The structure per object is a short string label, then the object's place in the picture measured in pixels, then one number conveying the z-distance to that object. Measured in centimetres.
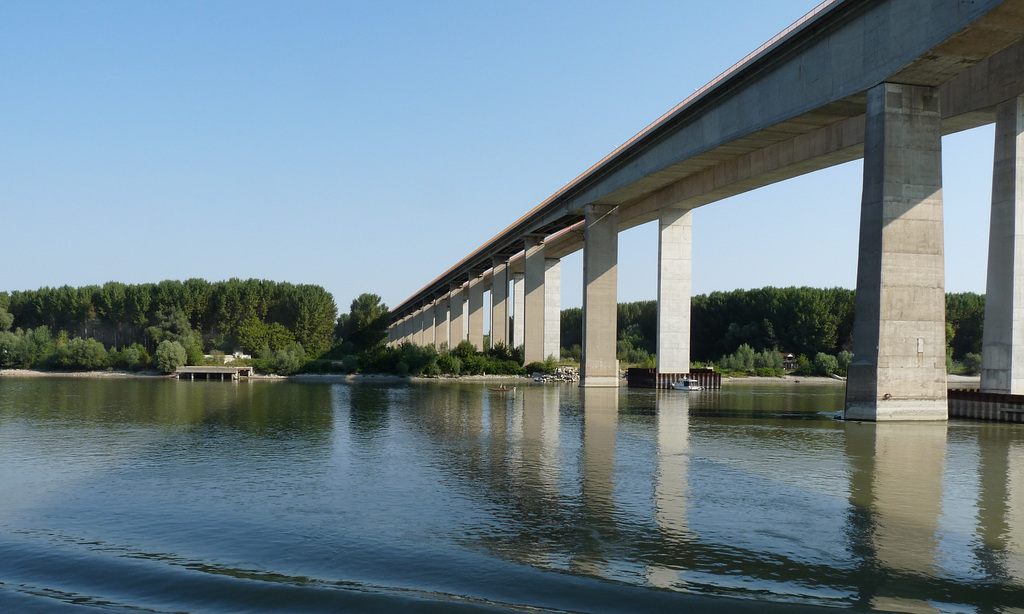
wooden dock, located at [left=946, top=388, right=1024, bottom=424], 3144
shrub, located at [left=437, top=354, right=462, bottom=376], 7406
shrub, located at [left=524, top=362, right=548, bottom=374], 7194
